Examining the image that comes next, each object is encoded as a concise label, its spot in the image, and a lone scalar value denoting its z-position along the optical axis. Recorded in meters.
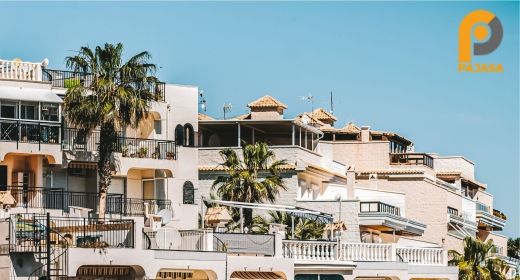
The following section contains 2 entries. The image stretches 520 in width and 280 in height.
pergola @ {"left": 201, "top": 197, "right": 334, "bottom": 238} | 65.31
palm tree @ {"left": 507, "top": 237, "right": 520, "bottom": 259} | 140.75
